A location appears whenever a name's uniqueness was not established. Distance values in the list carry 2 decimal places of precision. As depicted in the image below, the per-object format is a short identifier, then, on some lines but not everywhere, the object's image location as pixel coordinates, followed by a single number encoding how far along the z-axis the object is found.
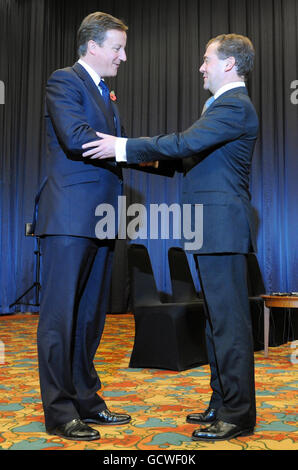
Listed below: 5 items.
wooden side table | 4.28
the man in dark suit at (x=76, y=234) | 1.97
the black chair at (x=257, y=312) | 5.00
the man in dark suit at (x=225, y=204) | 1.98
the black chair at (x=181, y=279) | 4.64
